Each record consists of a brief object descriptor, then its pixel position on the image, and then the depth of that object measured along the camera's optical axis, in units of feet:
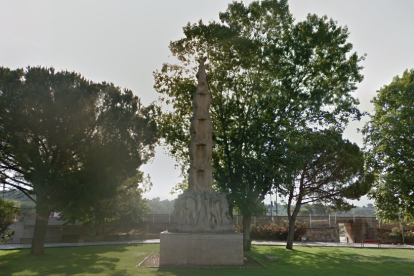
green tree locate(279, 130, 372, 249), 72.13
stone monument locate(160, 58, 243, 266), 48.67
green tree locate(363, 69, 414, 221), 70.23
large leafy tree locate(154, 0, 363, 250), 73.20
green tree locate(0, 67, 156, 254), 58.95
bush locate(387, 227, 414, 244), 97.44
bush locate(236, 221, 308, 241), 105.29
